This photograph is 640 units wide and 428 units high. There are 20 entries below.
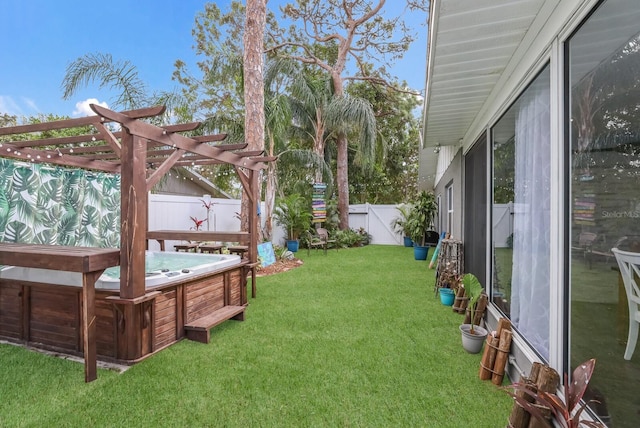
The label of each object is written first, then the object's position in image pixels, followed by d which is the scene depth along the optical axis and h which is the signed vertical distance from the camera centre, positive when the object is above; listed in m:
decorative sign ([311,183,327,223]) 9.56 +0.42
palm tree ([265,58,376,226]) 8.86 +3.36
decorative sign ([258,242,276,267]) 6.80 -0.84
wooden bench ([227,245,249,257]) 5.65 -0.61
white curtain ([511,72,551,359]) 2.01 +0.00
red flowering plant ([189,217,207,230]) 7.12 -0.13
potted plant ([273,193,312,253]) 9.04 -0.01
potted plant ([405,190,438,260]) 8.05 -0.10
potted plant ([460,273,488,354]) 2.79 -1.06
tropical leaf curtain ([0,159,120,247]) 3.58 +0.14
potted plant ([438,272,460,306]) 4.16 -1.00
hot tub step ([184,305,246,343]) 3.09 -1.09
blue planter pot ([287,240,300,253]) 9.16 -0.87
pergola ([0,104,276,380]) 2.47 +0.41
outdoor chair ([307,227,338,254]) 8.95 -0.72
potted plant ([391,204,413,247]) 10.14 -0.24
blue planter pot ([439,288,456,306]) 4.15 -1.08
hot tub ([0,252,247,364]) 2.68 -0.89
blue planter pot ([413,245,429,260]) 8.01 -0.94
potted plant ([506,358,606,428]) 1.38 -0.87
